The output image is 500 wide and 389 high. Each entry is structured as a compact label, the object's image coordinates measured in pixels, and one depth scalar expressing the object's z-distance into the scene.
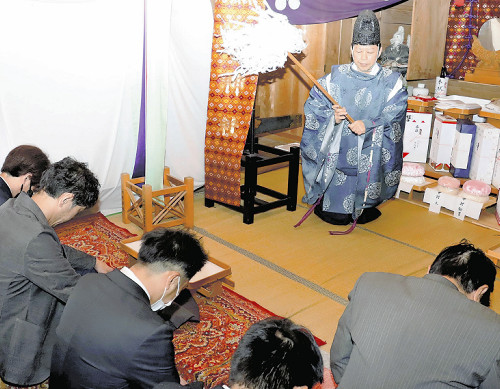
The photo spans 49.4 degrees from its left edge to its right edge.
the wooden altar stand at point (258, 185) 4.36
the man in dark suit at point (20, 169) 2.85
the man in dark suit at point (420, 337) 1.58
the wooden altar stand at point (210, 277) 3.04
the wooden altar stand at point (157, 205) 4.11
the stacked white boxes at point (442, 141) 5.12
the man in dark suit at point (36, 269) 2.10
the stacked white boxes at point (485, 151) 4.68
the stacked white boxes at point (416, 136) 5.21
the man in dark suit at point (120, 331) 1.63
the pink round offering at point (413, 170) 4.98
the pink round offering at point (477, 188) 4.52
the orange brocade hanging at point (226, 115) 4.11
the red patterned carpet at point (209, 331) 2.60
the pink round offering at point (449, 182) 4.72
